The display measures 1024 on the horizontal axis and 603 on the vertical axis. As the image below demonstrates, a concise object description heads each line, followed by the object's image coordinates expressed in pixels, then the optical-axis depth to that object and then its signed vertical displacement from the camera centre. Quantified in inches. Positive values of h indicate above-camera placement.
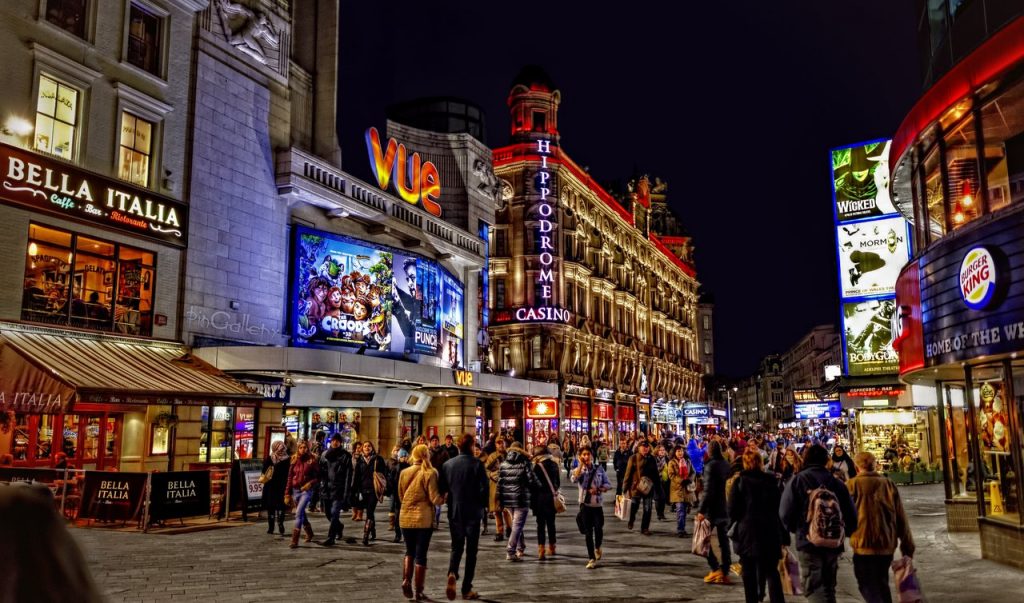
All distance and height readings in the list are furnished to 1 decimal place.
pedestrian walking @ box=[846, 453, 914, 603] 299.6 -43.5
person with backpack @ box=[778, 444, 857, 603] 304.0 -37.8
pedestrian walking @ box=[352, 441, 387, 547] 572.7 -44.8
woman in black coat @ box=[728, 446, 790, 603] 333.1 -44.3
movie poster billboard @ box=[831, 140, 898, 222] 1185.4 +351.8
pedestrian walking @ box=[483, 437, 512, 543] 607.5 -58.5
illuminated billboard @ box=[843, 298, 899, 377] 1195.3 +127.6
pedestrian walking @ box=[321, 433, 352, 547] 554.9 -40.8
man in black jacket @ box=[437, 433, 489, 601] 401.4 -38.0
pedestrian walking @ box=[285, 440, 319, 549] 562.3 -38.2
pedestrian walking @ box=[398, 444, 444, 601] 382.0 -46.2
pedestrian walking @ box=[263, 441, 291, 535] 617.3 -52.2
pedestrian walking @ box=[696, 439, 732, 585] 426.0 -43.6
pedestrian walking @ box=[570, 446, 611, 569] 484.7 -49.5
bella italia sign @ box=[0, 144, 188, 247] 647.8 +201.9
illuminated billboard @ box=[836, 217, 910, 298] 1163.3 +245.5
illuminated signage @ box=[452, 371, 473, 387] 1205.7 +68.7
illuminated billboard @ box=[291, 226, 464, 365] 1015.6 +176.6
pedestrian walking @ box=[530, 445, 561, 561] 503.5 -50.9
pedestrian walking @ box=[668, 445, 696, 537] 632.4 -53.0
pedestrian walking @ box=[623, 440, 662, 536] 609.9 -41.0
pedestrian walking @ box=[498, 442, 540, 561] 490.6 -41.1
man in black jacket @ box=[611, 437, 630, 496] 750.5 -36.3
